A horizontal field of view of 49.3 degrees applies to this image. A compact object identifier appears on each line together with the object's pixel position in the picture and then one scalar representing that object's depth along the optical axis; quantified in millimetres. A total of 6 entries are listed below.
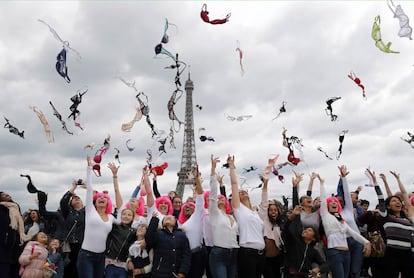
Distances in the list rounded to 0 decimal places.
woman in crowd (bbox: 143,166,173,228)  7773
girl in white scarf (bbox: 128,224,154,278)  6797
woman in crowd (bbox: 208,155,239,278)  7172
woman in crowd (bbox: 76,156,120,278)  6836
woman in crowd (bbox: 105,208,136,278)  6887
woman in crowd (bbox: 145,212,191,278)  6727
